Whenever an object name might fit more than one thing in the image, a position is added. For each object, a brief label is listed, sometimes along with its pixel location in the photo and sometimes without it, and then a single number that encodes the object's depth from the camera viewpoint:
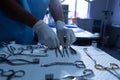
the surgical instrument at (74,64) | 0.74
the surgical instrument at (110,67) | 0.70
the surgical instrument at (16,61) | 0.76
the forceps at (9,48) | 0.90
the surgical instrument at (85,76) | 0.63
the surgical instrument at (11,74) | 0.63
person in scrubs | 0.88
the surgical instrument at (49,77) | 0.60
